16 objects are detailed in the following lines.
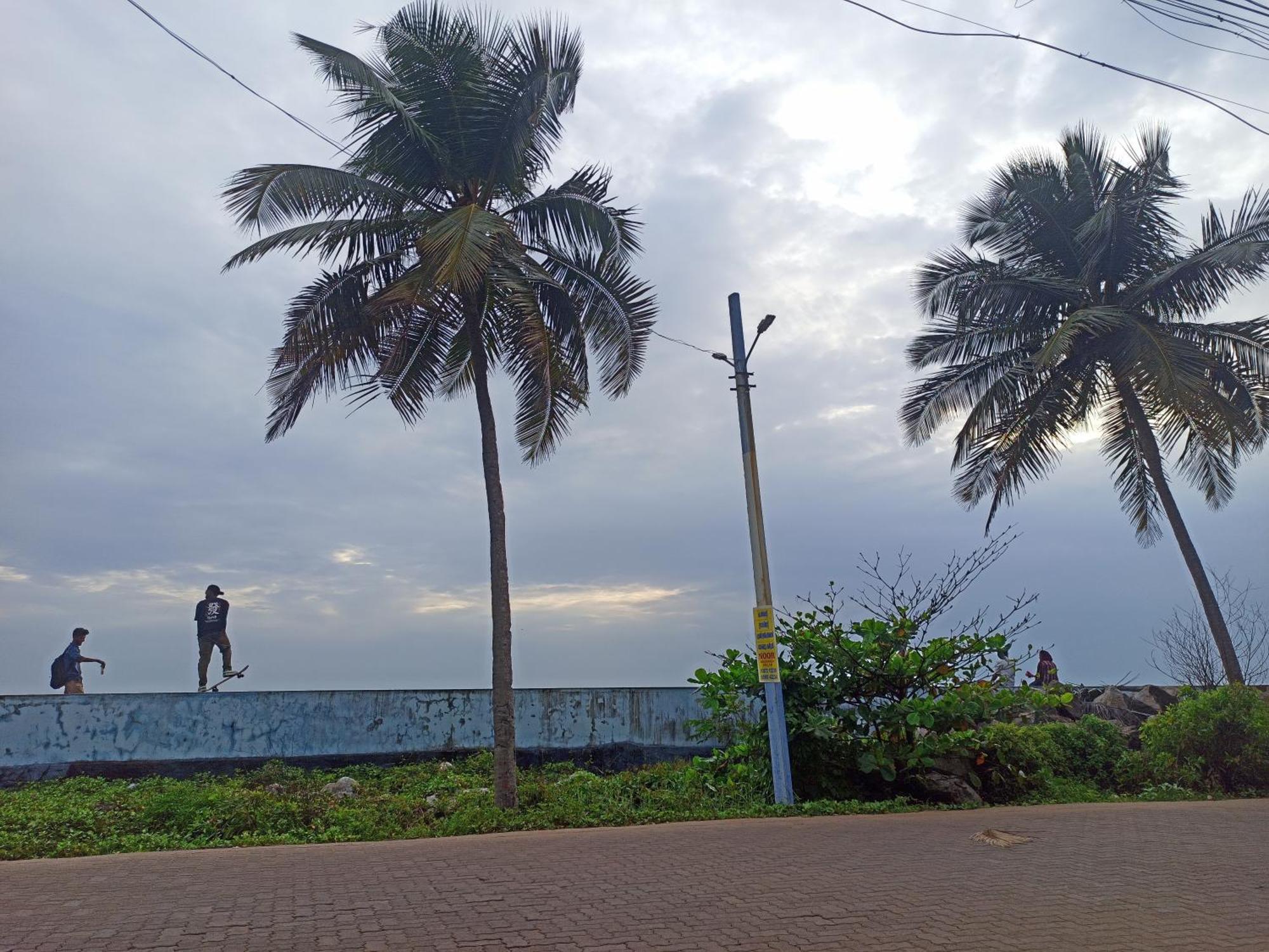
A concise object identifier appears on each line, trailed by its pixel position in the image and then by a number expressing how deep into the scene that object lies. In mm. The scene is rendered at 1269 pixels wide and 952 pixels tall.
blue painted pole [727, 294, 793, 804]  10711
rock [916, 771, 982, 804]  11250
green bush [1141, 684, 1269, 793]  13102
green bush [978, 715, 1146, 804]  12141
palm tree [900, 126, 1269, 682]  17172
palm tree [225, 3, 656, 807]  10930
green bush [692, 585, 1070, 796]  11234
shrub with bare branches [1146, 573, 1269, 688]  19469
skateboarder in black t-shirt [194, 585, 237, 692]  14141
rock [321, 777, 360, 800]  11469
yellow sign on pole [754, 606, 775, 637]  11055
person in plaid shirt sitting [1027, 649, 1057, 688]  20125
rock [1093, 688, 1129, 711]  19641
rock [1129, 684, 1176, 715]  19516
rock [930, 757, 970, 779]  11560
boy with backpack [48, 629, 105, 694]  13984
